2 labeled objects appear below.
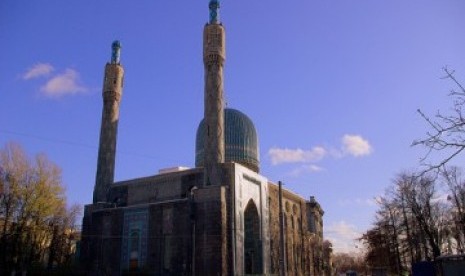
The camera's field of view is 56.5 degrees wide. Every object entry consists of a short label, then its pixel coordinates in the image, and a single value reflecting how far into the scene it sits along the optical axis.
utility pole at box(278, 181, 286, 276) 23.42
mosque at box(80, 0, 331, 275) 29.75
